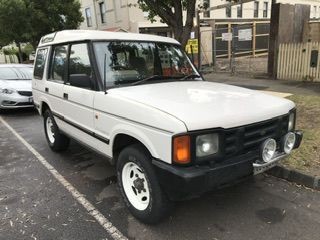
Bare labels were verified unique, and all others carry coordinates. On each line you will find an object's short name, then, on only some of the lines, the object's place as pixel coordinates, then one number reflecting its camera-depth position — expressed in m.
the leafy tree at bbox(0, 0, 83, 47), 14.64
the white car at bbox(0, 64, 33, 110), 7.22
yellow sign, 10.90
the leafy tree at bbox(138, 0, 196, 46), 6.43
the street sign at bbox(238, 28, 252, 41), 10.64
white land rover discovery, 2.23
